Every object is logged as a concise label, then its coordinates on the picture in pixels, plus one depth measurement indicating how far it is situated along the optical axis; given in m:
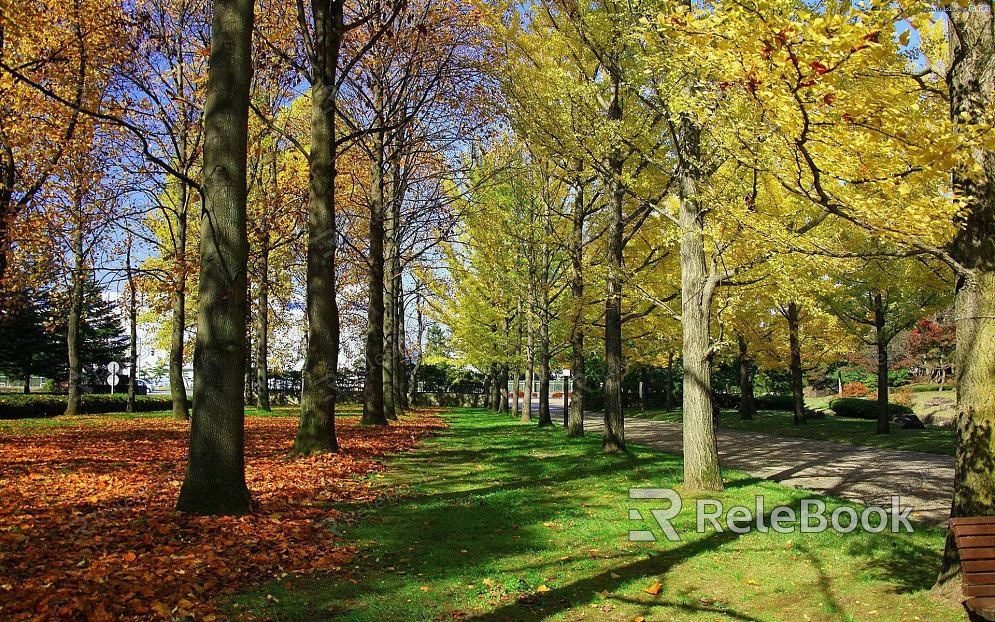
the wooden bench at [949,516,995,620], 3.94
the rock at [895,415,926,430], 22.45
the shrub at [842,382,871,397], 37.81
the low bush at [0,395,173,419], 19.47
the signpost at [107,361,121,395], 35.72
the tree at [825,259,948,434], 17.84
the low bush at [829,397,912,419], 29.88
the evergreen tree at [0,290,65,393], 27.64
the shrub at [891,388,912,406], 28.91
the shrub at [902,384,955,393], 33.84
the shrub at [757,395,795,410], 38.16
